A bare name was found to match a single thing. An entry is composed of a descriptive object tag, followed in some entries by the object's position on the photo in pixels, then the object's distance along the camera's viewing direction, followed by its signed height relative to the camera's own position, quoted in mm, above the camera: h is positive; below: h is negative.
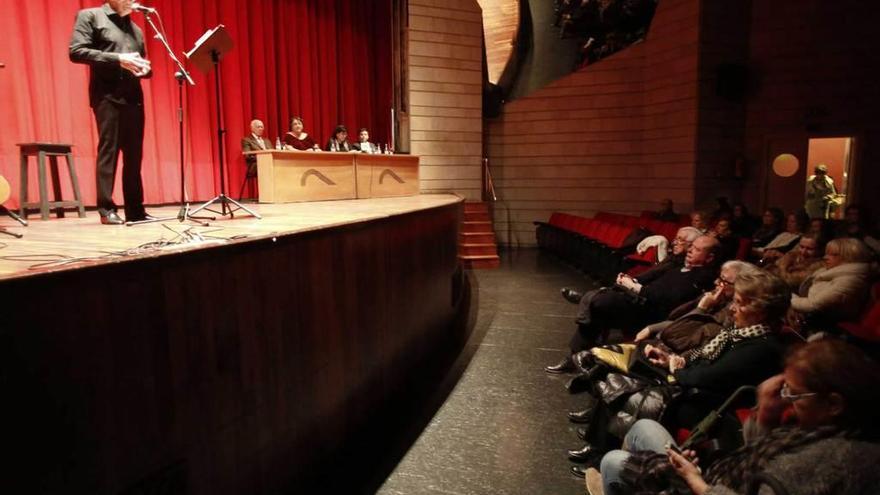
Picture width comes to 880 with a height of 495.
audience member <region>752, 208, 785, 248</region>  5059 -452
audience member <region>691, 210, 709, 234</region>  4527 -338
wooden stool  3562 +104
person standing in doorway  8180 -178
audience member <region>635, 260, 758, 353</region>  2320 -637
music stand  2990 +802
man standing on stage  2738 +558
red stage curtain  4609 +1298
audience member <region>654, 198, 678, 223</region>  7371 -441
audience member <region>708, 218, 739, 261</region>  3944 -467
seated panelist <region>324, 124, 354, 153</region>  7336 +625
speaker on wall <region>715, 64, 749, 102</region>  8086 +1597
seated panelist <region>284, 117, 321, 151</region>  7035 +634
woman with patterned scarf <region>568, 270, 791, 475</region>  1825 -629
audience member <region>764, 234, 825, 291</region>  3320 -534
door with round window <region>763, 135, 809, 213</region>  8055 +156
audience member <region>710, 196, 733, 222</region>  4638 -296
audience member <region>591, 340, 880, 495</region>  1022 -535
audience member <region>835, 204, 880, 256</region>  3946 -385
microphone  2783 +956
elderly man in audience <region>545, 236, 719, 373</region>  2961 -707
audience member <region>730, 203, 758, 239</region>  5969 -475
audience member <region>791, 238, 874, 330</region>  2703 -569
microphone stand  2773 +437
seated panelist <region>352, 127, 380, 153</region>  7344 +567
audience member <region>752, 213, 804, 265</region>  4453 -510
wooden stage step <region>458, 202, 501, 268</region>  7762 -890
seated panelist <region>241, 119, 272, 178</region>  6520 +564
